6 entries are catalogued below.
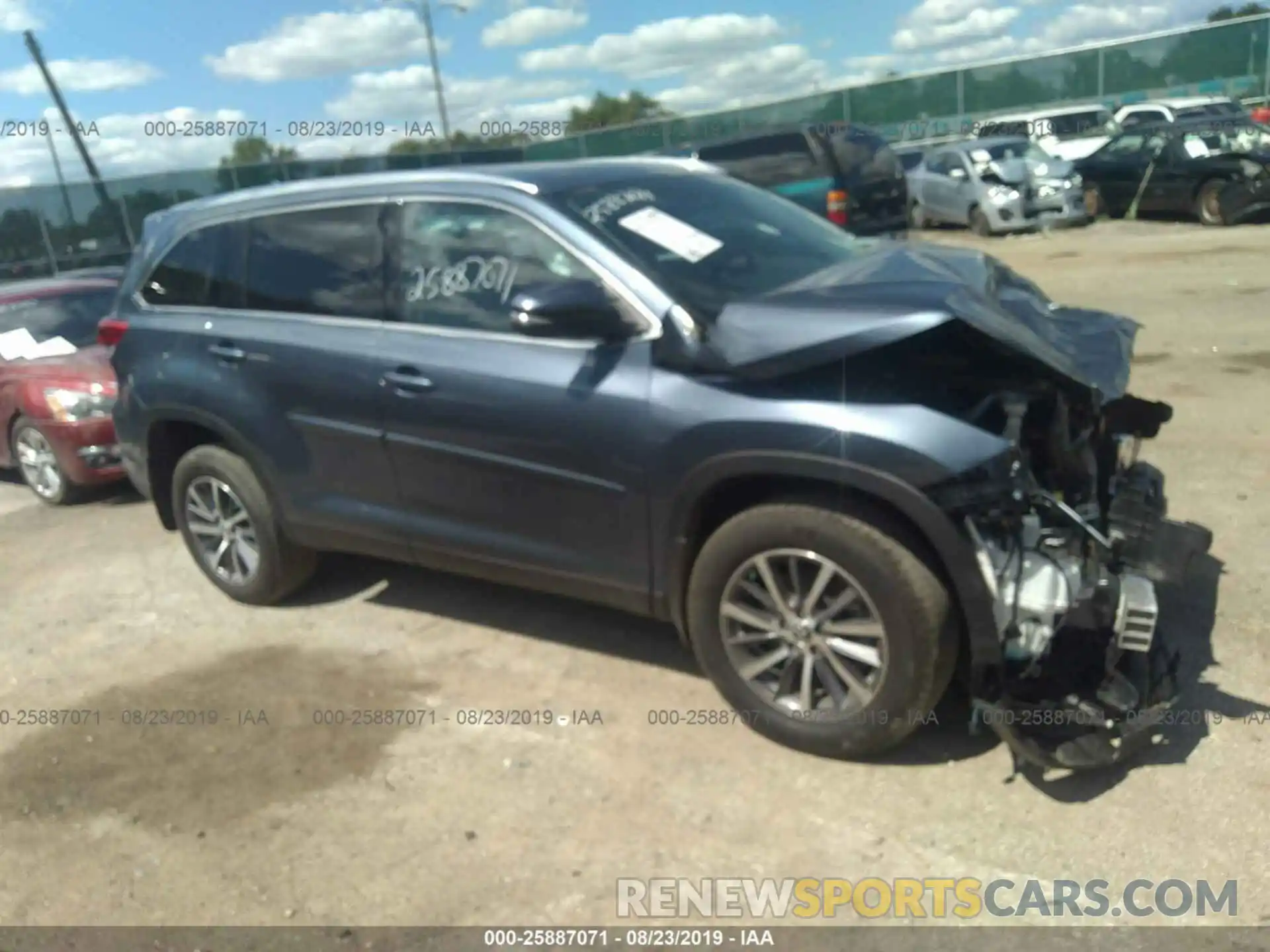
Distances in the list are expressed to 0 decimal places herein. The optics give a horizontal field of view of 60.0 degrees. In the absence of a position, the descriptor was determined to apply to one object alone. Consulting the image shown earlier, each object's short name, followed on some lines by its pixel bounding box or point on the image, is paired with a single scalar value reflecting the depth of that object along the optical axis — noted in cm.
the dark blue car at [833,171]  1202
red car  722
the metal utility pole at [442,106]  3597
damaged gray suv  318
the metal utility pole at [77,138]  2489
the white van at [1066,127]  2142
